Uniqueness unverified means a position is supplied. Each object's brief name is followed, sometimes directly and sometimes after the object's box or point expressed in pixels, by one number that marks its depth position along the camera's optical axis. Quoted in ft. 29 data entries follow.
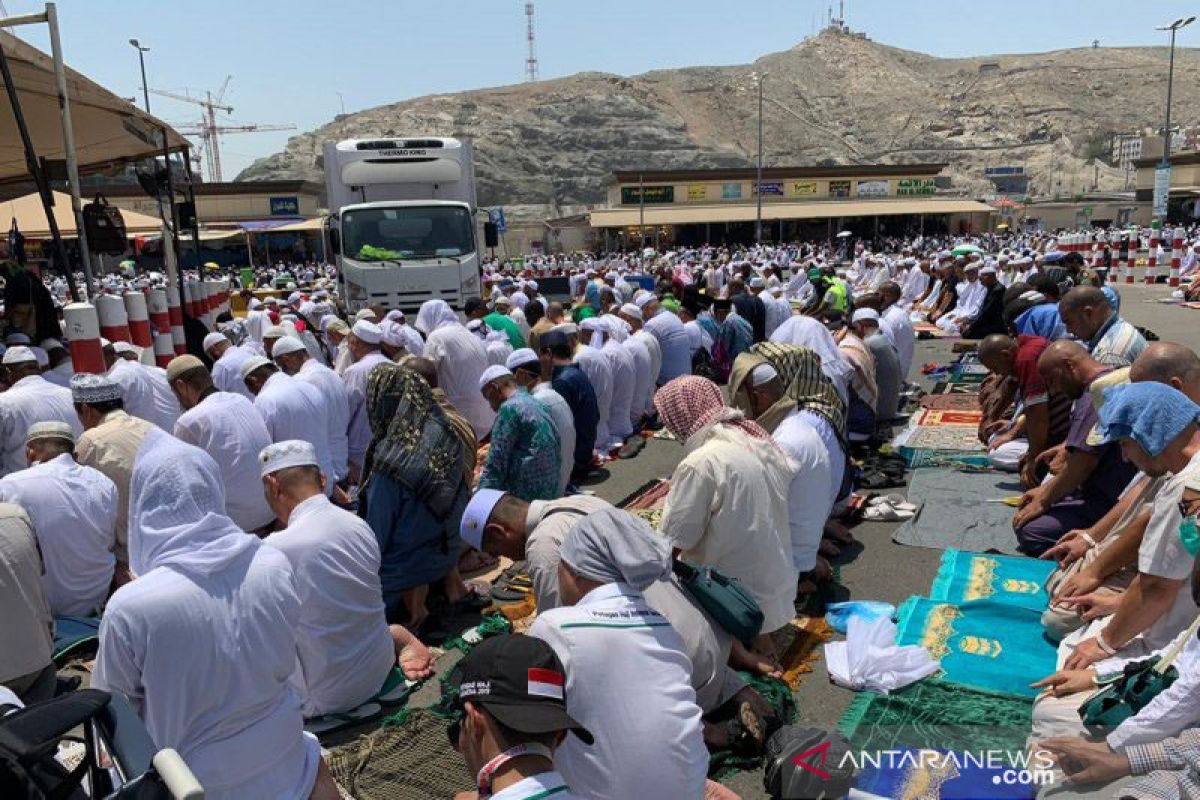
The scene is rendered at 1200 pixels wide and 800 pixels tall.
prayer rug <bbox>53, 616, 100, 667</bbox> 14.73
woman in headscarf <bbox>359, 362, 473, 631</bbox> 15.99
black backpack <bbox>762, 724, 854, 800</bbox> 3.89
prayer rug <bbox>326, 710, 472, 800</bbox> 11.25
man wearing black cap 5.76
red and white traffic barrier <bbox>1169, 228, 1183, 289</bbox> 74.74
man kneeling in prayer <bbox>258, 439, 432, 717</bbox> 11.86
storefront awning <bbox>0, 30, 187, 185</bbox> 24.68
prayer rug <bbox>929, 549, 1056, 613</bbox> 15.70
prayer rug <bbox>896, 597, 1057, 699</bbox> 13.04
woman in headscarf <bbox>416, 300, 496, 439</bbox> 27.32
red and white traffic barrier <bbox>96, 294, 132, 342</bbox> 25.43
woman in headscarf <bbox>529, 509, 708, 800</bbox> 7.55
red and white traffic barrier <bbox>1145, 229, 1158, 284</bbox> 81.02
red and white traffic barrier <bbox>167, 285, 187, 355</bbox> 33.58
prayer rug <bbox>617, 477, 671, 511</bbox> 22.62
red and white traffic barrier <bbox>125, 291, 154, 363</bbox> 28.12
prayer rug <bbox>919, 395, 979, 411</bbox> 31.60
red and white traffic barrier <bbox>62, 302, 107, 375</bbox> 20.97
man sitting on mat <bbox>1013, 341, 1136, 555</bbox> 16.44
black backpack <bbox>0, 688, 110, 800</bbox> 4.29
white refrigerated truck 41.06
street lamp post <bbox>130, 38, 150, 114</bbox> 100.58
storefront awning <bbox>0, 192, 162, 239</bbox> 51.57
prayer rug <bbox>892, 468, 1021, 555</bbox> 18.79
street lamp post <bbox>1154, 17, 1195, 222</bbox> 91.15
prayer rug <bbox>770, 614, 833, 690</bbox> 13.81
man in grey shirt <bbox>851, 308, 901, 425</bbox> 27.89
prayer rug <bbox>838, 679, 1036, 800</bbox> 10.59
